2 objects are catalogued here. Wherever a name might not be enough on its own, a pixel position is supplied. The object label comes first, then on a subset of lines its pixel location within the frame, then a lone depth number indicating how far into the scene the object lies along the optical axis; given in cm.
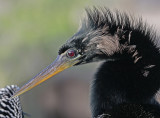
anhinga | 553
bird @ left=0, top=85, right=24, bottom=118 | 698
